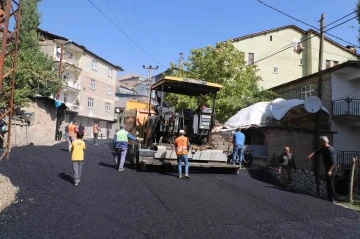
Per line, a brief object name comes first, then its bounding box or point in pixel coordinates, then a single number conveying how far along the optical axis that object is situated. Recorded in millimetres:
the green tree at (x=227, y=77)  23531
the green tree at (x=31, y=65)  21328
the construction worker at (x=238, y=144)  13953
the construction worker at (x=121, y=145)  11516
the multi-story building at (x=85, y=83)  40150
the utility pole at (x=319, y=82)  14802
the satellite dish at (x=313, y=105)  14977
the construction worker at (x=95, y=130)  24675
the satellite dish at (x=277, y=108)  19331
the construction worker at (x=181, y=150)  10711
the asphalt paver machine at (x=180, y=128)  11566
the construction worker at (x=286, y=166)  11242
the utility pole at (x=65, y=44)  37406
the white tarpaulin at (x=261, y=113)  19486
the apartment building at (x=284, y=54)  36531
